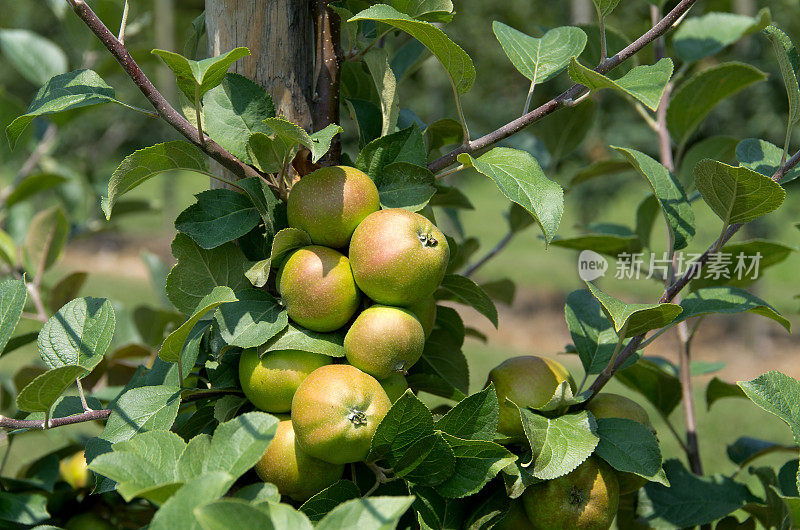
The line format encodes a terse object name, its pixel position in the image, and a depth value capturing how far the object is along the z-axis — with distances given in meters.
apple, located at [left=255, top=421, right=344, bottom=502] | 2.11
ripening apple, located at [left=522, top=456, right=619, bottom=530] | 2.14
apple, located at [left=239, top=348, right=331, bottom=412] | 2.12
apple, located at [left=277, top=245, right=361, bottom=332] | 2.11
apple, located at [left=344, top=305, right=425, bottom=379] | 2.10
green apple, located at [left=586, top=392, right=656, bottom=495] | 2.19
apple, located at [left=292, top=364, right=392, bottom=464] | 2.08
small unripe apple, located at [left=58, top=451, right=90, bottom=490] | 2.45
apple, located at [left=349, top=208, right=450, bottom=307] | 2.10
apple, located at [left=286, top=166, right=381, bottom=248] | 2.13
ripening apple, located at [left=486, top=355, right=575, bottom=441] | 2.17
